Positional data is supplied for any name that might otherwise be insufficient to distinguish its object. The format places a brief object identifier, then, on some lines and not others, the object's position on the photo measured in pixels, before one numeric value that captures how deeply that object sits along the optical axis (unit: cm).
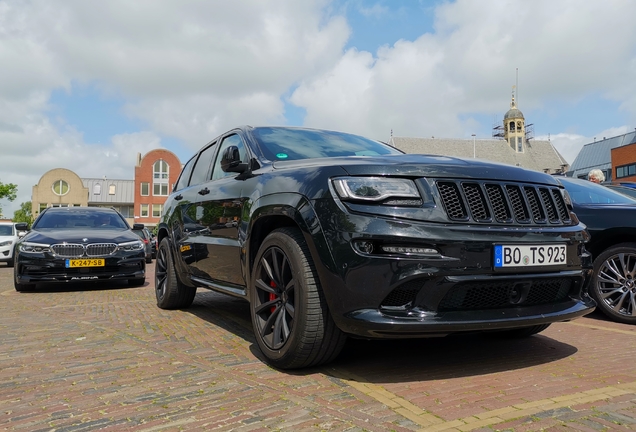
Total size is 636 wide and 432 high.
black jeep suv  291
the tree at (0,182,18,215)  5297
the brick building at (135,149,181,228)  6488
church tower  11106
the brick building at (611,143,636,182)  4656
